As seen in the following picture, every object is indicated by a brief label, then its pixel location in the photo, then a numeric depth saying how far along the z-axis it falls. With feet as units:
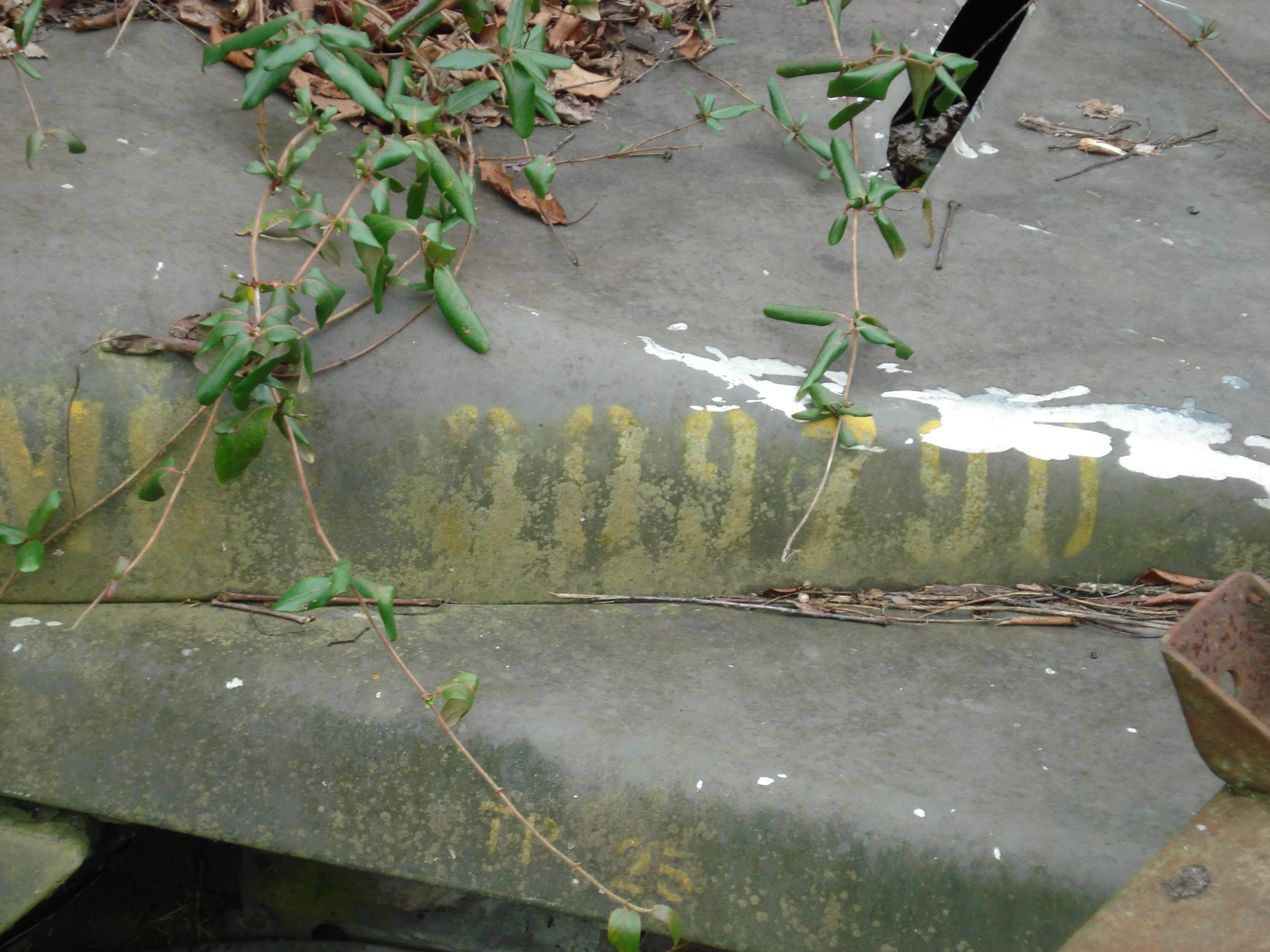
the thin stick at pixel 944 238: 6.41
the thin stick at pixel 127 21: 6.44
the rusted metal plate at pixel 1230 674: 5.13
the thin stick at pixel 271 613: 5.93
